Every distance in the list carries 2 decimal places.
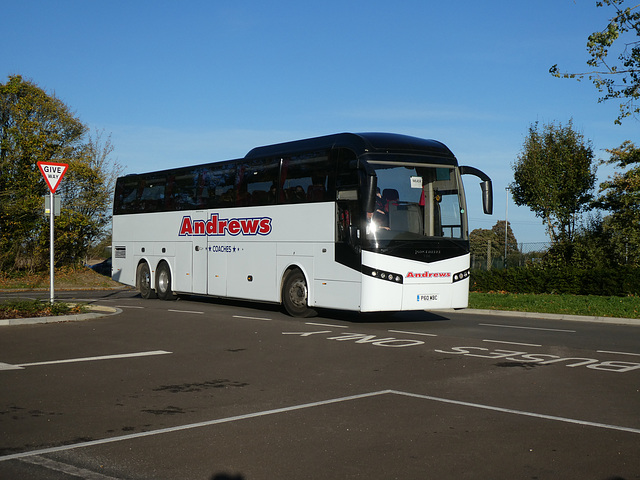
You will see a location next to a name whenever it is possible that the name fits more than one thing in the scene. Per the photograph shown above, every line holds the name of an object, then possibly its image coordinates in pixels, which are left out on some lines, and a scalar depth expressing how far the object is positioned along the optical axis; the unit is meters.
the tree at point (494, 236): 94.64
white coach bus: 15.30
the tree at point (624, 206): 29.84
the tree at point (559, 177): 34.50
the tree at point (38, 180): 34.03
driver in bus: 15.20
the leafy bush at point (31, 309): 15.41
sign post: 16.55
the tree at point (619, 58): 18.86
